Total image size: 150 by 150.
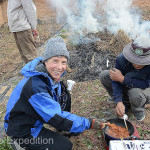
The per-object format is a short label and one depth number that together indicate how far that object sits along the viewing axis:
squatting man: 2.62
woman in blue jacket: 2.02
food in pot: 2.38
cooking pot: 2.21
